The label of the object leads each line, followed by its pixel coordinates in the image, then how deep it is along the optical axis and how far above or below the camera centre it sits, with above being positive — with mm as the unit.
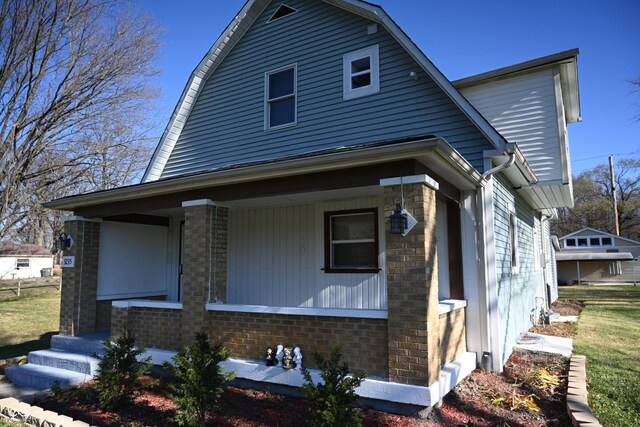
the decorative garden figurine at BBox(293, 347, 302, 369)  5738 -1249
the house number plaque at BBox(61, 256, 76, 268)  8422 +45
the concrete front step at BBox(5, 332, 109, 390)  6797 -1695
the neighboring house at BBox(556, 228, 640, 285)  33156 -33
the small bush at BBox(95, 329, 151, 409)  5500 -1450
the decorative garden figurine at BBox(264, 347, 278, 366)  5965 -1313
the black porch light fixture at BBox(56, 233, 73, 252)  8500 +399
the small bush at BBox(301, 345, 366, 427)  4059 -1298
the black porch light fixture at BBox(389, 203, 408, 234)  5105 +471
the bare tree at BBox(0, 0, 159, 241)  13469 +6070
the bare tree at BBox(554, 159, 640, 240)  46625 +5973
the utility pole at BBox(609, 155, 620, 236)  38656 +6796
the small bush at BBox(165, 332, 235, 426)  4594 -1295
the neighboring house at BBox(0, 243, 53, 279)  39406 +281
